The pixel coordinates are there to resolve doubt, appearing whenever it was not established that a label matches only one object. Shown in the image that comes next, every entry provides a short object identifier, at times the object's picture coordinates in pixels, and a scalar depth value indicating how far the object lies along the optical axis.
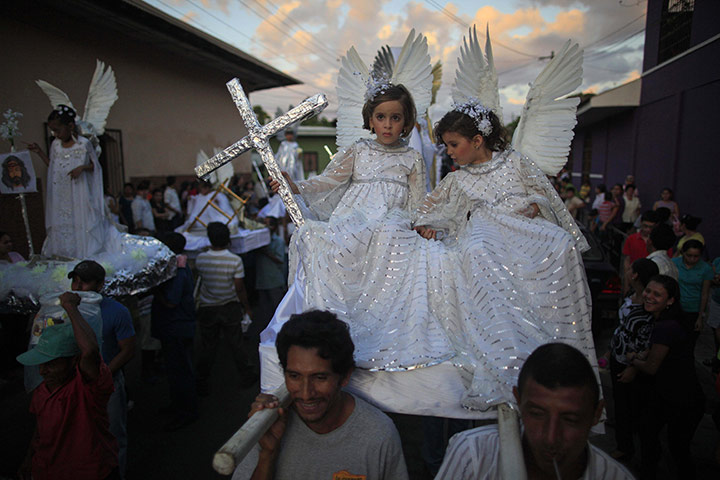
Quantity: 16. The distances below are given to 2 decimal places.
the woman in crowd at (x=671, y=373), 3.05
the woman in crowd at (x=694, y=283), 4.62
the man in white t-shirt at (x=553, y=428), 1.31
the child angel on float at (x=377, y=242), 2.04
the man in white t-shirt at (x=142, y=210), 9.30
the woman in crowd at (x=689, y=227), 5.57
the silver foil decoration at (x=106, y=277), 3.96
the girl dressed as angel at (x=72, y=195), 4.42
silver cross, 3.15
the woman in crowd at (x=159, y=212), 10.22
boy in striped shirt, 4.78
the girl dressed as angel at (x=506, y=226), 1.87
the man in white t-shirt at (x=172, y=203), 10.58
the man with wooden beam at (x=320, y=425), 1.55
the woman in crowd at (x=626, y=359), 3.28
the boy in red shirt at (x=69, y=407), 2.35
